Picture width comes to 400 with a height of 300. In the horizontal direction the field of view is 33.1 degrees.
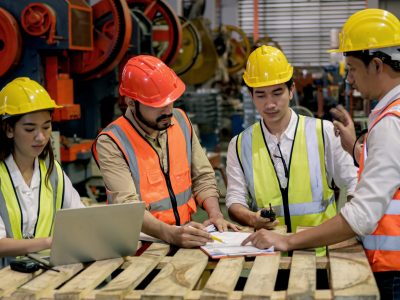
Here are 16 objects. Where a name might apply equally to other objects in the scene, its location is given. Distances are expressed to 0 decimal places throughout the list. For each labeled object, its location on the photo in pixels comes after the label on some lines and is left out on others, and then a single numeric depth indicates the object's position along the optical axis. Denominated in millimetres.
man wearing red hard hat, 3270
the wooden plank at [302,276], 2145
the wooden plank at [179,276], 2197
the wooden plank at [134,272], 2221
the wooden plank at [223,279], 2170
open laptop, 2498
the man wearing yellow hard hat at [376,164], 2381
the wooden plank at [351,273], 2117
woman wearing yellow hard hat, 3096
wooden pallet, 2180
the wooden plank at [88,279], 2225
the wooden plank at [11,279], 2310
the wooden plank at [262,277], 2154
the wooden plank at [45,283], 2242
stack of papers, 2700
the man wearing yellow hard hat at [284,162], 3416
